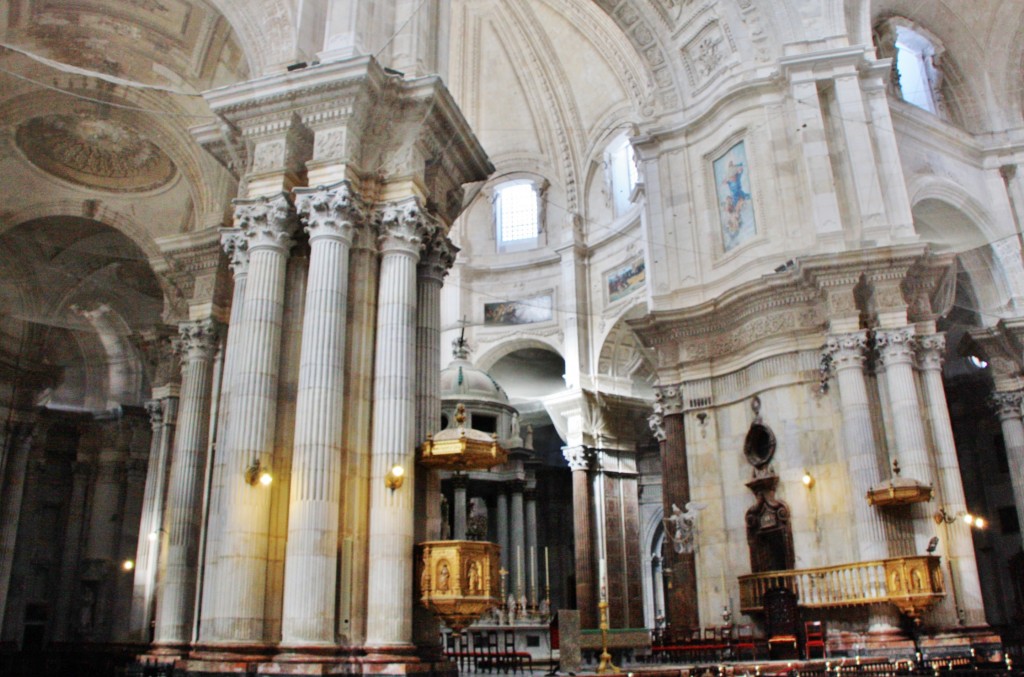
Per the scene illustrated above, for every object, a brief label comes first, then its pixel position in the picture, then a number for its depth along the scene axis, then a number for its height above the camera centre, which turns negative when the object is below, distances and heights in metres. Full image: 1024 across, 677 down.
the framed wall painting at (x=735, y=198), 20.72 +9.71
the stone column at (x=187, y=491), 15.19 +2.49
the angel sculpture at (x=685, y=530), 19.52 +1.93
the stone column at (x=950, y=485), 16.52 +2.42
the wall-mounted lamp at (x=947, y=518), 16.58 +1.77
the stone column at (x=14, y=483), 22.20 +3.80
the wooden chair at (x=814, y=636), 16.41 -0.33
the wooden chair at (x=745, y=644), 16.97 -0.46
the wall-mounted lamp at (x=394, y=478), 12.06 +1.96
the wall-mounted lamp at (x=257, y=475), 11.68 +1.98
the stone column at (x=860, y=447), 16.41 +3.16
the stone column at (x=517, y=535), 27.34 +2.76
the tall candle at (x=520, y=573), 26.12 +1.48
